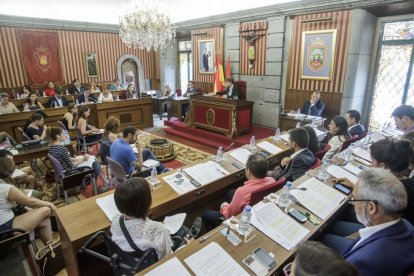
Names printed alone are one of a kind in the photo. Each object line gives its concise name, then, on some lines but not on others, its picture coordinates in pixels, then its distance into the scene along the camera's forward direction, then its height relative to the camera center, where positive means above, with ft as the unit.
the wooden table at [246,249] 5.07 -3.61
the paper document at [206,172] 8.92 -3.47
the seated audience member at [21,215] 7.85 -4.49
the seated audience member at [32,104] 21.90 -2.48
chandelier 19.16 +3.81
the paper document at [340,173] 8.97 -3.43
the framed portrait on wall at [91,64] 32.43 +1.42
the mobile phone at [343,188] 7.95 -3.49
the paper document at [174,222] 6.75 -3.92
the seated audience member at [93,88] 29.90 -1.46
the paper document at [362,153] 10.95 -3.38
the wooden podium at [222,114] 20.48 -3.22
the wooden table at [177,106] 26.73 -3.24
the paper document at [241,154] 10.81 -3.39
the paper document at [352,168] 9.50 -3.45
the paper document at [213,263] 4.84 -3.60
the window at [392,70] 18.48 +0.40
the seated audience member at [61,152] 11.75 -3.47
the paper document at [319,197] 7.00 -3.52
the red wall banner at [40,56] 28.09 +2.12
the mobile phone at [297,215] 6.44 -3.52
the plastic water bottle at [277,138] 13.34 -3.21
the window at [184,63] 35.53 +1.77
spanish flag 27.12 -0.16
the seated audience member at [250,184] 7.29 -3.14
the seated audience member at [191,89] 30.40 -1.64
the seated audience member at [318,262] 2.88 -2.14
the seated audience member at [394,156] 6.86 -2.15
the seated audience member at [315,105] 19.85 -2.27
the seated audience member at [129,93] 29.04 -1.96
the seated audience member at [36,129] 15.20 -3.13
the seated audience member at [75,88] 30.21 -1.46
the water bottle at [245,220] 5.98 -3.33
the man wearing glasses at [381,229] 4.12 -2.69
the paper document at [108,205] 6.75 -3.53
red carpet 20.52 -5.08
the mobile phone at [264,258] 5.02 -3.61
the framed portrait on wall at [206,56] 28.94 +2.25
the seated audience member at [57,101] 23.99 -2.38
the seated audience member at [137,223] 5.13 -2.94
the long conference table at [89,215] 6.11 -3.65
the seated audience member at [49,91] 28.30 -1.70
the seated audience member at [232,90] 22.75 -1.27
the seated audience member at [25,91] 27.13 -1.66
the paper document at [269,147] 12.08 -3.41
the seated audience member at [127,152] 11.12 -3.28
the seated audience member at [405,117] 12.00 -1.92
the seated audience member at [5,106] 19.48 -2.37
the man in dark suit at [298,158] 9.43 -3.00
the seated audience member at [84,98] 26.57 -2.34
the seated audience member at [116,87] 31.71 -1.41
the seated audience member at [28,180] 12.40 -5.10
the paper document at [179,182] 8.15 -3.51
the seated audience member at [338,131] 11.92 -2.60
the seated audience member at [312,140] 10.47 -2.59
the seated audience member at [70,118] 18.21 -2.98
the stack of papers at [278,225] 5.77 -3.56
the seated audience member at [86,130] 16.96 -3.65
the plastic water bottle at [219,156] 10.34 -3.23
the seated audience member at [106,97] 26.20 -2.17
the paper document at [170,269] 4.76 -3.59
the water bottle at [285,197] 7.04 -3.34
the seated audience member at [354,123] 14.37 -2.64
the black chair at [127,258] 5.04 -3.57
